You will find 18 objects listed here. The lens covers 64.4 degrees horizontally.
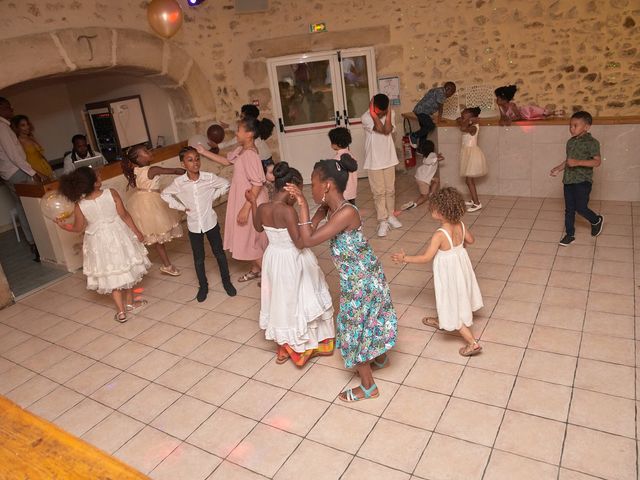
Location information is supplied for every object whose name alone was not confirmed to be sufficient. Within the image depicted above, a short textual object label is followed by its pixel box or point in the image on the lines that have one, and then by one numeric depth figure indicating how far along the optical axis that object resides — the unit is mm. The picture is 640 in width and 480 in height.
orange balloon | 5707
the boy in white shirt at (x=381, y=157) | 5520
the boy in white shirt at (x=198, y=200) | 4496
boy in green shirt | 4758
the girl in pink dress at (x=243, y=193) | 4348
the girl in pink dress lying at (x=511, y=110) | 6234
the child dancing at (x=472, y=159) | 6246
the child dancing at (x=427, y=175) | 6324
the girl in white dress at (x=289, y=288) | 3299
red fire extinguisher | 7719
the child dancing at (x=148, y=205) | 5160
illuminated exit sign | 7680
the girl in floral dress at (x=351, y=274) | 2961
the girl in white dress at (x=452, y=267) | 3326
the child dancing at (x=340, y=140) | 4910
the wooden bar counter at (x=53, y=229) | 5820
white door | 7832
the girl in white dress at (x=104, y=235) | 4160
